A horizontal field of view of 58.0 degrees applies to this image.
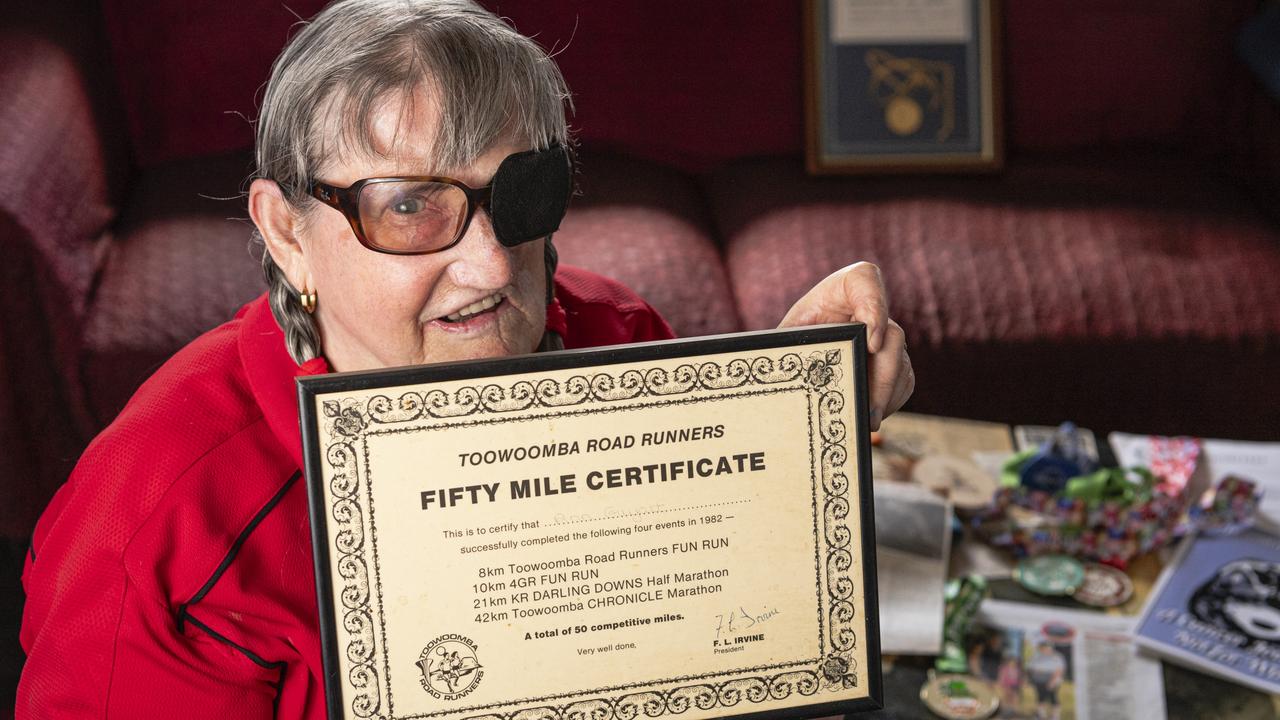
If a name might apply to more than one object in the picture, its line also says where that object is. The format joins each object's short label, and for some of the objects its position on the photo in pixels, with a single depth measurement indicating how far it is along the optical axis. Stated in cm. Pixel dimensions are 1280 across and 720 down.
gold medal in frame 254
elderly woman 97
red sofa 205
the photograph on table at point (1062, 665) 138
